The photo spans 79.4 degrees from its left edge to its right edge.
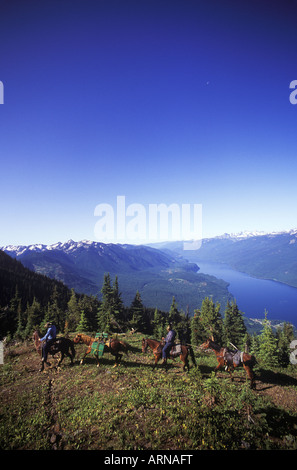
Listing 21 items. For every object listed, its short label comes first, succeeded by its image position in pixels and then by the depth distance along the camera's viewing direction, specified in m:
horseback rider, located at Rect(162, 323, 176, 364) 12.59
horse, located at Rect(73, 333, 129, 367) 13.49
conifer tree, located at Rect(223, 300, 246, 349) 36.88
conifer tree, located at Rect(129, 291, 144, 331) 39.38
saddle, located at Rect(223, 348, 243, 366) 11.94
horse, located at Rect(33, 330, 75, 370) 13.02
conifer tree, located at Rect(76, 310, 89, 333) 29.00
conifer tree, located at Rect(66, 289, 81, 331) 32.84
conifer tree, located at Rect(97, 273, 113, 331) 35.17
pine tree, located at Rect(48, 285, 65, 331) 33.86
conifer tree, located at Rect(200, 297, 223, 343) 38.84
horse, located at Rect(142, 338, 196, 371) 12.61
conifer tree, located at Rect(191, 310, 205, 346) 36.31
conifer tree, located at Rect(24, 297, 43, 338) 39.19
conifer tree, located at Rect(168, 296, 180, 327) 42.43
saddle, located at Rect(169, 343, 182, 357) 12.57
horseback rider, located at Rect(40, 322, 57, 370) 12.67
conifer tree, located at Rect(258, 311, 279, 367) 19.94
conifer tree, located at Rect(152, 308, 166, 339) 33.85
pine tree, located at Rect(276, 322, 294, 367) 23.06
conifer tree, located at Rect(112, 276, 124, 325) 36.66
